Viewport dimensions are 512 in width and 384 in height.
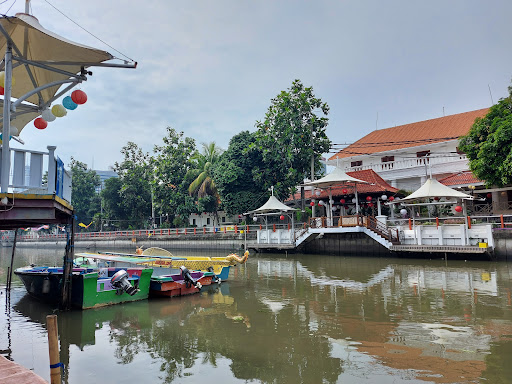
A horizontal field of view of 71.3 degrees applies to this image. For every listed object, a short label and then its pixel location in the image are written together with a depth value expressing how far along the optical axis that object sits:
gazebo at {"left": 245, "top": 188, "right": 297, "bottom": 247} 22.03
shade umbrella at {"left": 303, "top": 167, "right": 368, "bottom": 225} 19.59
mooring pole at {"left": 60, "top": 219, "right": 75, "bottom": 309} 8.84
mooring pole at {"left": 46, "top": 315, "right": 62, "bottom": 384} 3.80
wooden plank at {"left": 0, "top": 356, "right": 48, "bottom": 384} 3.81
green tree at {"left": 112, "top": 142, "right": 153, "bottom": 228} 41.47
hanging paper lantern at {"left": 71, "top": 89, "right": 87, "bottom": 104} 6.73
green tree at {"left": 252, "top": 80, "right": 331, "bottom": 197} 25.05
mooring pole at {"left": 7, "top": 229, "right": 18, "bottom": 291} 12.42
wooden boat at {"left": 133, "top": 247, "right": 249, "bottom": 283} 12.75
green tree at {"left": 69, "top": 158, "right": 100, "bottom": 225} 51.36
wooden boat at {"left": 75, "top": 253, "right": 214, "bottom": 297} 10.32
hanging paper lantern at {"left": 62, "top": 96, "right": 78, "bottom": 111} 7.03
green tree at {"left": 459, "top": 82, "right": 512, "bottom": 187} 15.33
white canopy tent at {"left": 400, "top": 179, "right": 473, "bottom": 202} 15.84
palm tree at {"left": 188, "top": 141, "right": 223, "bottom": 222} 33.38
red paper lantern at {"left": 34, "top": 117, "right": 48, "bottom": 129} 7.99
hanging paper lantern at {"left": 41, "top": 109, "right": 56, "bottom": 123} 7.20
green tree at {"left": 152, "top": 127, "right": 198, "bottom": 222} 34.34
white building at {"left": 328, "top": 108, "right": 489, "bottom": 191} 23.95
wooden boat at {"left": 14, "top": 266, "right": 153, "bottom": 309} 8.94
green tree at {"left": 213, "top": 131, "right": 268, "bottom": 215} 27.33
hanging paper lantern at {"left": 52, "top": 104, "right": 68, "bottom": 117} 7.07
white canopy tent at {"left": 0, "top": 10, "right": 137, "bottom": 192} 5.47
